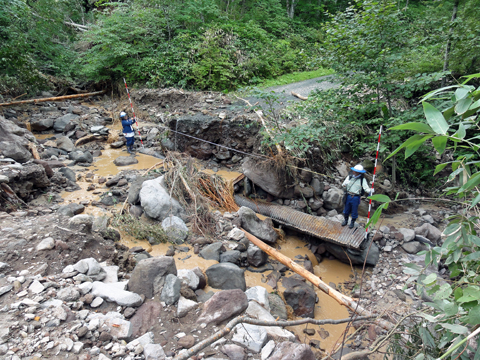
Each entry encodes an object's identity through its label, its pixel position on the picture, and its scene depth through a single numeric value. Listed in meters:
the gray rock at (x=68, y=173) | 7.09
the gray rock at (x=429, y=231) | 5.72
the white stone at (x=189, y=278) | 4.09
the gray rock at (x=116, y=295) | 3.22
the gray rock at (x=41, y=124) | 9.97
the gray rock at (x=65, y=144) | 8.96
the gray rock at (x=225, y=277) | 4.38
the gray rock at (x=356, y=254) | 5.46
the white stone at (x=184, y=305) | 3.26
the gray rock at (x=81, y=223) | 4.32
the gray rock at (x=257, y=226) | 5.91
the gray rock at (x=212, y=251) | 5.09
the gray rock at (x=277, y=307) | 4.12
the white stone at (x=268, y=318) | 3.10
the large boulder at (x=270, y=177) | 6.75
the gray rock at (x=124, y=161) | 8.30
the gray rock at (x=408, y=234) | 5.66
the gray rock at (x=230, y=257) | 5.11
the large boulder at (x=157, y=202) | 5.83
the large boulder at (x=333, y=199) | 6.91
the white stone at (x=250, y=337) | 2.81
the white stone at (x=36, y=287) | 3.00
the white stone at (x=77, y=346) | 2.46
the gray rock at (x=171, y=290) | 3.44
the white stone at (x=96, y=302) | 3.08
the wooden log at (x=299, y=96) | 9.88
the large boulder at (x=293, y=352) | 2.65
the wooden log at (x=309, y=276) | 4.02
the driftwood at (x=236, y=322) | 1.39
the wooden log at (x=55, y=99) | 10.43
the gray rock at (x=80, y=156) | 8.27
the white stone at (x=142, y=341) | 2.68
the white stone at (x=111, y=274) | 3.69
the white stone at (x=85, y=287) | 3.20
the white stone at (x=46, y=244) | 3.68
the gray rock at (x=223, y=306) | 3.12
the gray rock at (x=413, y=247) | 5.45
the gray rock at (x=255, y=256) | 5.34
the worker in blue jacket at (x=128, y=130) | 8.73
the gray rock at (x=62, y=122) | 10.19
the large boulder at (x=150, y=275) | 3.54
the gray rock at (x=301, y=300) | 4.56
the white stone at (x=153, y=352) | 2.56
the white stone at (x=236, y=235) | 5.58
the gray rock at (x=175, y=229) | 5.45
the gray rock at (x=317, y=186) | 7.06
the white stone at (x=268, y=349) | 2.73
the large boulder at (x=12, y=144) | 6.10
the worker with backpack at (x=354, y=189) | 5.20
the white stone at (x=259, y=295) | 3.98
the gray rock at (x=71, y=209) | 5.34
